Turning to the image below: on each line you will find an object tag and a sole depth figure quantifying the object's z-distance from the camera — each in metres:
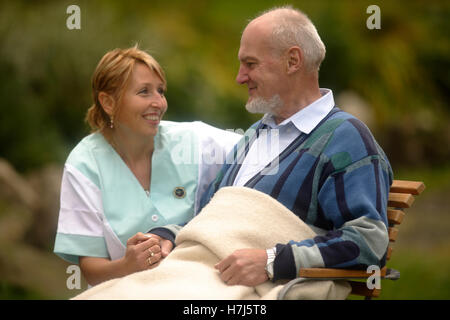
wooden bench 4.58
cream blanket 4.64
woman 5.96
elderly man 4.66
